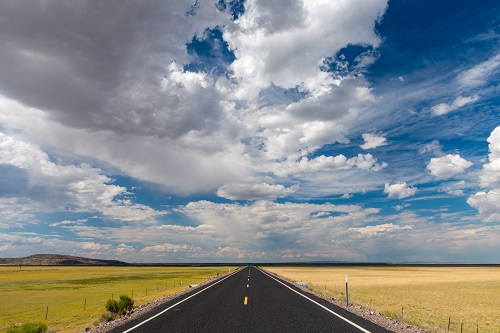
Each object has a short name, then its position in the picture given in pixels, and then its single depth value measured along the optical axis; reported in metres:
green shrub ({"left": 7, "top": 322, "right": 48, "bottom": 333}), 9.96
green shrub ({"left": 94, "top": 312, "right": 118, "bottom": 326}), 13.01
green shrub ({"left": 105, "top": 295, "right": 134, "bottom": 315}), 14.12
